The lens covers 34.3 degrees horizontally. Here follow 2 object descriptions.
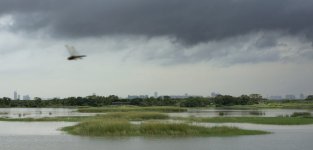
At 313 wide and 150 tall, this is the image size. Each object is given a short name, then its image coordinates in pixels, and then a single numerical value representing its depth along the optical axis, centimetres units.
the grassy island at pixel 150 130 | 4081
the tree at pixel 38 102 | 16674
